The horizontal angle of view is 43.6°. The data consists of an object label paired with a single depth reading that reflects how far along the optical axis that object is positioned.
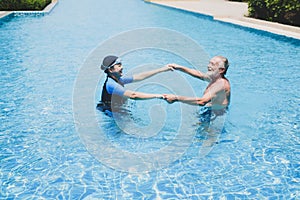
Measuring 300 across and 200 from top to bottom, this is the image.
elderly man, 5.99
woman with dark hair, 5.79
